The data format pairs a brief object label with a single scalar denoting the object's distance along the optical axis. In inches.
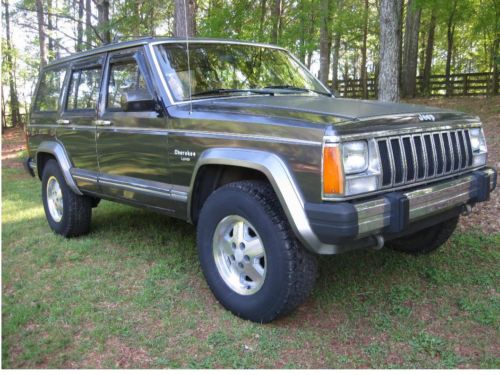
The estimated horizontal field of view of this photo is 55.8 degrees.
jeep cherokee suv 109.0
